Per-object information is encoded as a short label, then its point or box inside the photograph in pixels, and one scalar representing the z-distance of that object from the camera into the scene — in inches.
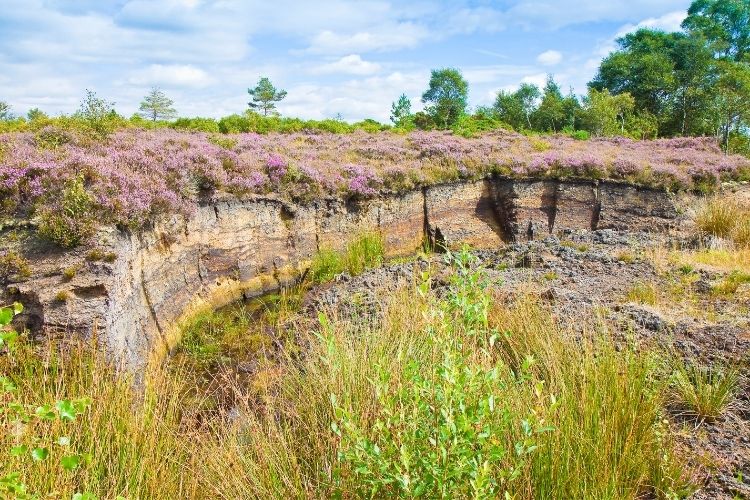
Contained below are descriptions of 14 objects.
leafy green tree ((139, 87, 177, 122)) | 1246.3
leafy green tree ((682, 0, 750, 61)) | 1982.0
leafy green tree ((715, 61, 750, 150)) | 1173.7
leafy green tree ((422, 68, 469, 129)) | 1370.6
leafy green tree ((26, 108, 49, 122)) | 835.9
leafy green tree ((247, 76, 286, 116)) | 1533.0
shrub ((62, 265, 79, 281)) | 303.3
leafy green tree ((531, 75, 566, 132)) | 1416.1
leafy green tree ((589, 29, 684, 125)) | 1596.9
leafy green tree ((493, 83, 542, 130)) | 1510.8
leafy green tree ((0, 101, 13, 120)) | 933.3
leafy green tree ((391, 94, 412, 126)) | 1335.4
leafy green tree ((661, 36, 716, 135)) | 1430.9
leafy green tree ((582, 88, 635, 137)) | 1262.7
